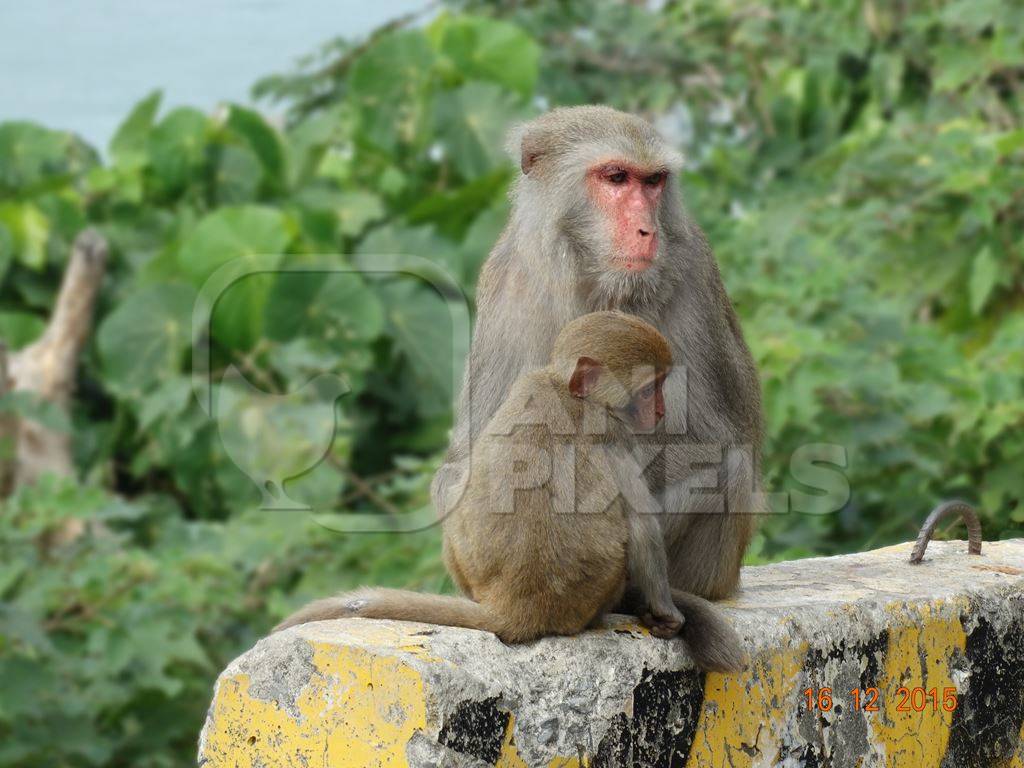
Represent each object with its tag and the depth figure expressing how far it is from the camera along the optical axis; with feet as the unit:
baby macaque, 19.04
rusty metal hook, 24.06
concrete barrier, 16.69
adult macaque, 23.59
